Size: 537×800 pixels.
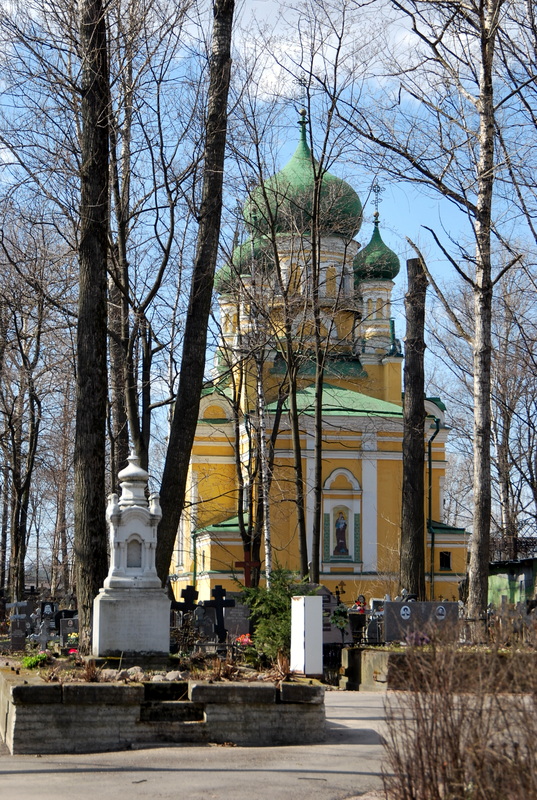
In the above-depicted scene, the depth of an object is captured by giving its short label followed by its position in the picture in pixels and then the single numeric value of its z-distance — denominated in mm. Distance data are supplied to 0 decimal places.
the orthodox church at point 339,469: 38906
